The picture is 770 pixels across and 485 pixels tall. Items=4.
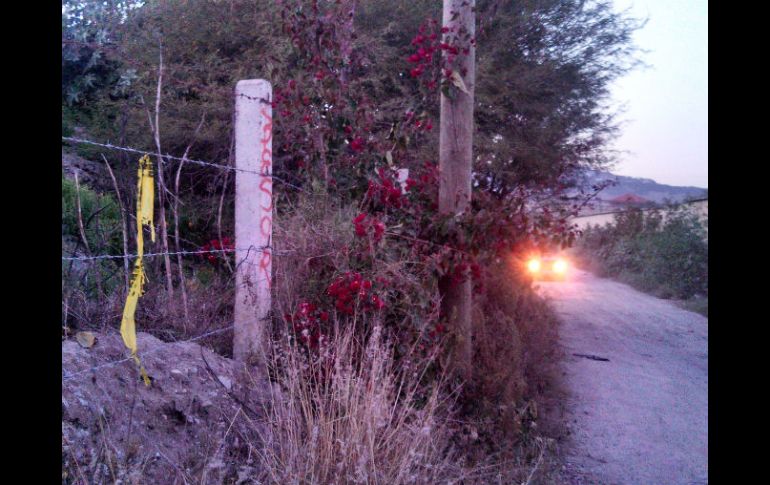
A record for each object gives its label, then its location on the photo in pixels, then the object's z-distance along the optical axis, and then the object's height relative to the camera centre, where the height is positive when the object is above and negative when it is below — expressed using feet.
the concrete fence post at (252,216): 12.74 +0.32
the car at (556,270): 63.10 -3.82
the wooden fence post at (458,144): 17.71 +2.64
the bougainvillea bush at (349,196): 13.75 +1.05
